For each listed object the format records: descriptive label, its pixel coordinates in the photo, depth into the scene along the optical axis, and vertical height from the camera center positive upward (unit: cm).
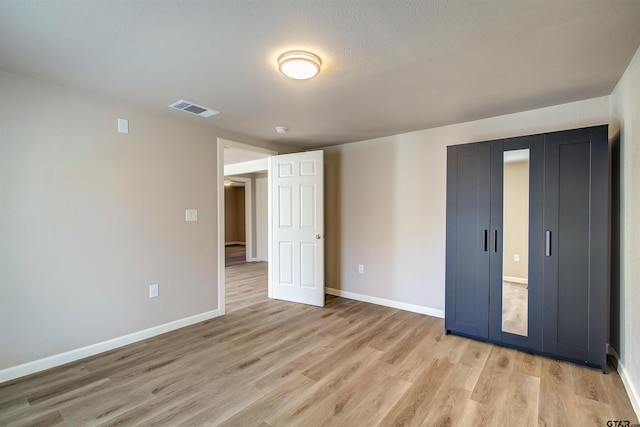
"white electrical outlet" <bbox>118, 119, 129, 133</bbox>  284 +83
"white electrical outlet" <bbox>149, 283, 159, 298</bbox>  307 -82
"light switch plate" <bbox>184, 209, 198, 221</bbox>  338 -3
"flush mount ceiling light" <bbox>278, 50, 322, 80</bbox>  192 +99
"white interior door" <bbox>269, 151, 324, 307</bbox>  407 -23
